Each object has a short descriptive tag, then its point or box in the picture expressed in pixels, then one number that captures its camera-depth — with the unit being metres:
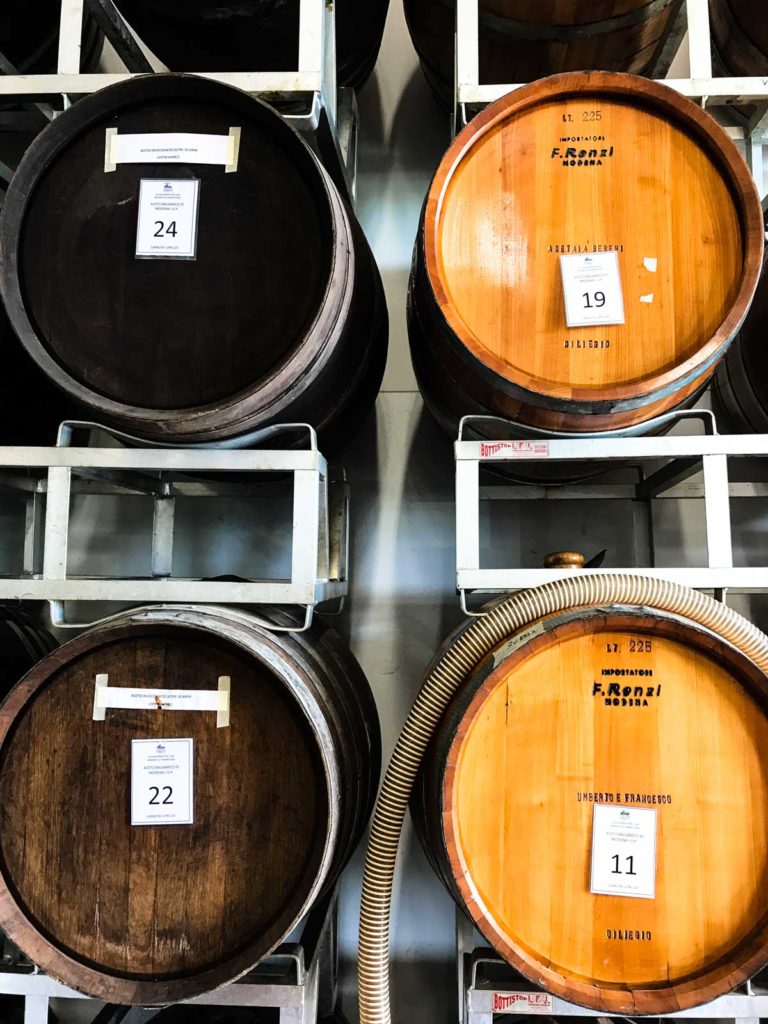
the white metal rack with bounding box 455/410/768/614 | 1.39
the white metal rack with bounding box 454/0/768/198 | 1.42
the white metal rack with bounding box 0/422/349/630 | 1.43
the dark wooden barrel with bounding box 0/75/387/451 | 1.32
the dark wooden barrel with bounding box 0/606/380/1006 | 1.22
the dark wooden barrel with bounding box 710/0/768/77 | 1.66
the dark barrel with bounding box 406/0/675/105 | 1.48
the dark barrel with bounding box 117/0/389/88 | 1.51
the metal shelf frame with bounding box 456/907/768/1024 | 1.38
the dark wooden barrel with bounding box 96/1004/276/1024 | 1.64
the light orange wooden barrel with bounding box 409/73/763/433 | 1.24
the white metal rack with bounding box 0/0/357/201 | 1.44
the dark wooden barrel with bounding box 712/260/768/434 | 1.62
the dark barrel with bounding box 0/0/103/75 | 1.84
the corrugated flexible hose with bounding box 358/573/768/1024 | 1.18
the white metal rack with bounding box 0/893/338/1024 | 1.40
